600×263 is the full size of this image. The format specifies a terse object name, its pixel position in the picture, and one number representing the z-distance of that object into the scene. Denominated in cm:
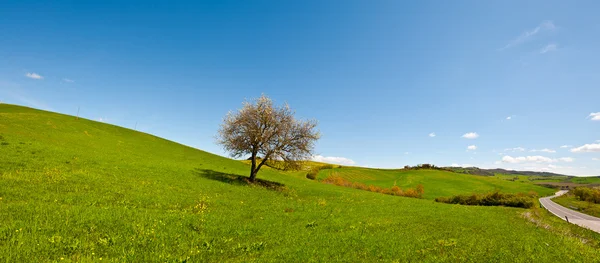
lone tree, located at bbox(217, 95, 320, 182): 3759
